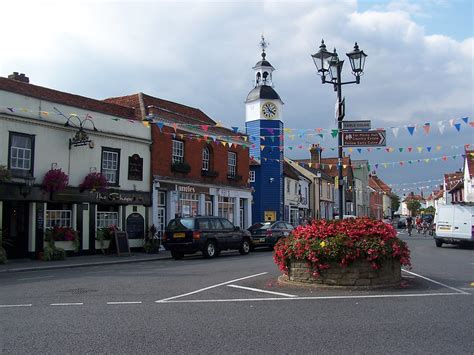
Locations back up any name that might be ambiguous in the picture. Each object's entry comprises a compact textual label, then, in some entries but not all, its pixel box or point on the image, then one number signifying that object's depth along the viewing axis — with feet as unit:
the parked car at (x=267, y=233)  84.07
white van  81.70
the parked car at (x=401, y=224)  236.22
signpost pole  41.14
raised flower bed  33.99
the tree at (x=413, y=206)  363.80
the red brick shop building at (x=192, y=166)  87.35
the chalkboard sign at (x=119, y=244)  72.51
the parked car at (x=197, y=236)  66.85
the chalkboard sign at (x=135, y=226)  80.43
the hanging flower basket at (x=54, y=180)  65.87
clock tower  124.67
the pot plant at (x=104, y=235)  73.36
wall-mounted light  63.00
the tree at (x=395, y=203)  435.94
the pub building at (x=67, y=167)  64.23
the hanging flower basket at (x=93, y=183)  71.41
